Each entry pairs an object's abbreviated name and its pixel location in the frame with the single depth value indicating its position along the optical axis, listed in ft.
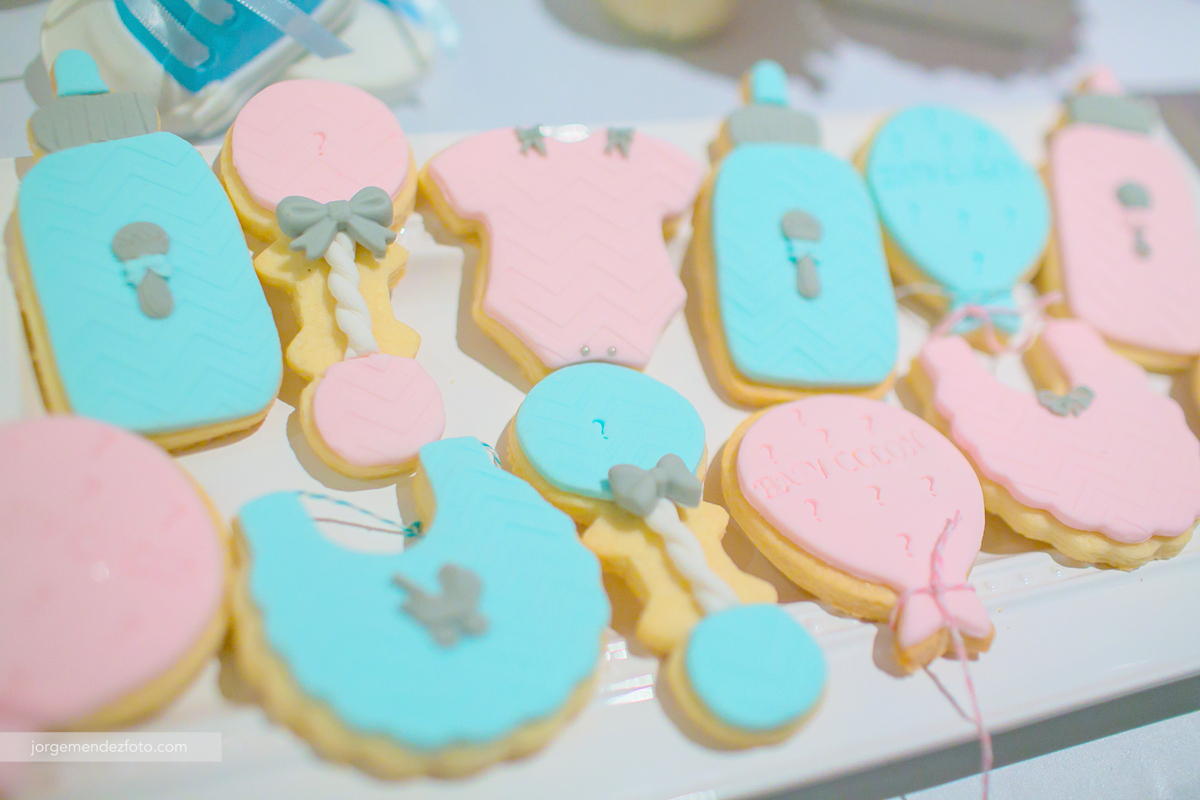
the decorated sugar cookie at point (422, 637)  1.22
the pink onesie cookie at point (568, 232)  1.46
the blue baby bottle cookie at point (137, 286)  1.32
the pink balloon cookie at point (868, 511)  1.36
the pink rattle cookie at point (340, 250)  1.37
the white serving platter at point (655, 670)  1.24
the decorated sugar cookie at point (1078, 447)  1.45
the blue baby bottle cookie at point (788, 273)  1.50
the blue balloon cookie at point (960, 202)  1.61
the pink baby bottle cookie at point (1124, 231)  1.62
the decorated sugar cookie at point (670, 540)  1.28
